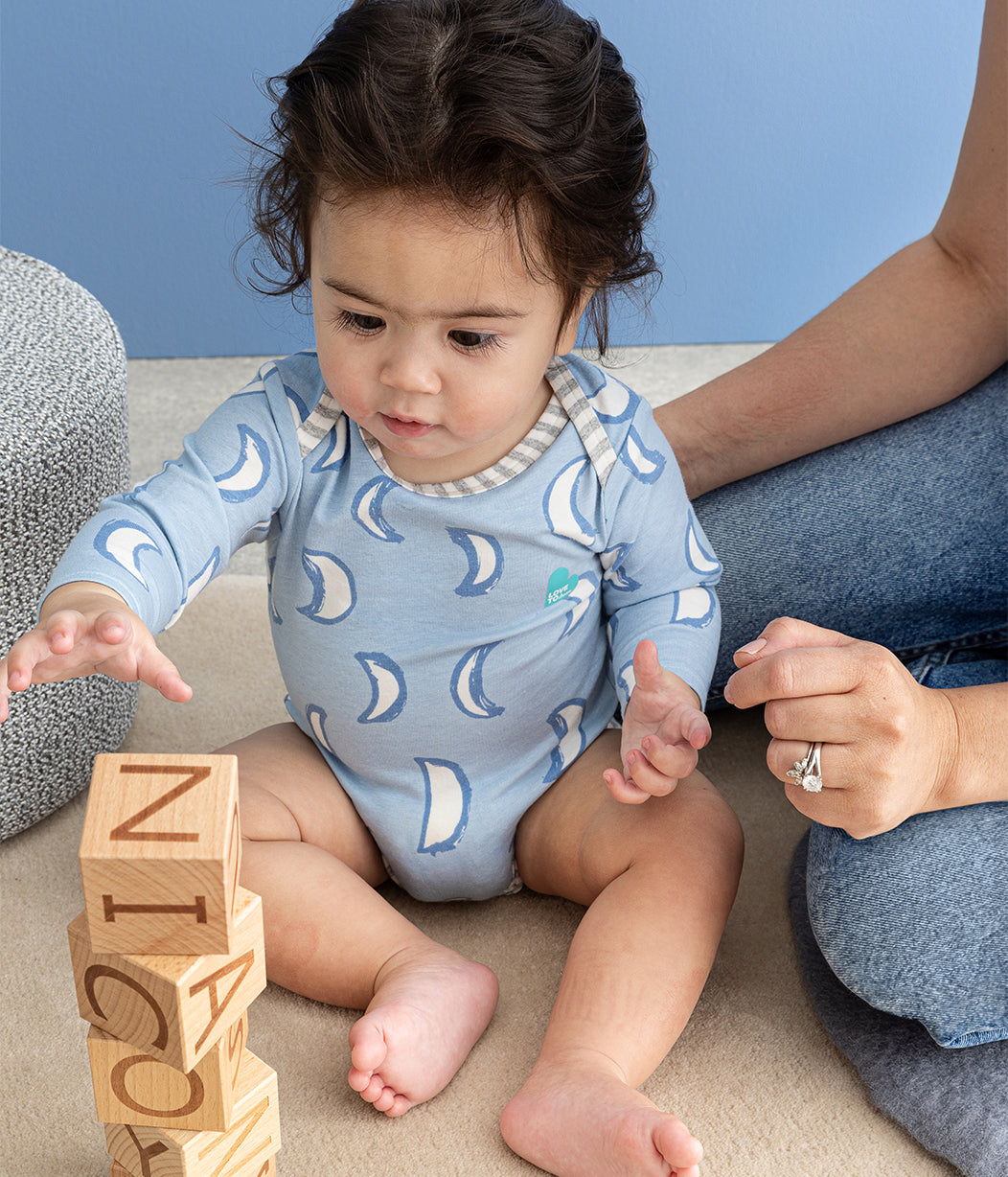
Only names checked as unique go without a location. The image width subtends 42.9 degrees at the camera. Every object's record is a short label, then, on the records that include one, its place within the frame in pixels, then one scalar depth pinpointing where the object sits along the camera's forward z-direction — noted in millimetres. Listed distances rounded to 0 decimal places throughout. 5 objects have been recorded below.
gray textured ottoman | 975
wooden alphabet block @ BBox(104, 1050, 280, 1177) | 658
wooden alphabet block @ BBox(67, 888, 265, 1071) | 598
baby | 779
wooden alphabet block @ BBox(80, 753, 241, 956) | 576
